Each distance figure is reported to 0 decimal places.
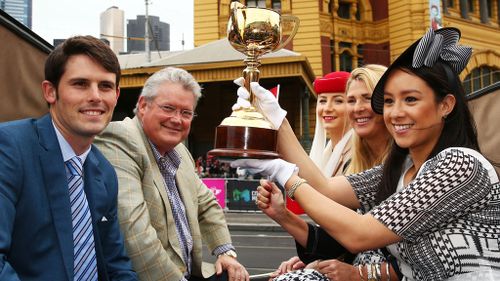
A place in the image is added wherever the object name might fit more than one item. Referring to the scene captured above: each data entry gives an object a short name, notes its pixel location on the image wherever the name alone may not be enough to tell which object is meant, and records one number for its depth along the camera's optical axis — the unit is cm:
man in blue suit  180
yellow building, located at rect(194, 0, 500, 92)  2420
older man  242
